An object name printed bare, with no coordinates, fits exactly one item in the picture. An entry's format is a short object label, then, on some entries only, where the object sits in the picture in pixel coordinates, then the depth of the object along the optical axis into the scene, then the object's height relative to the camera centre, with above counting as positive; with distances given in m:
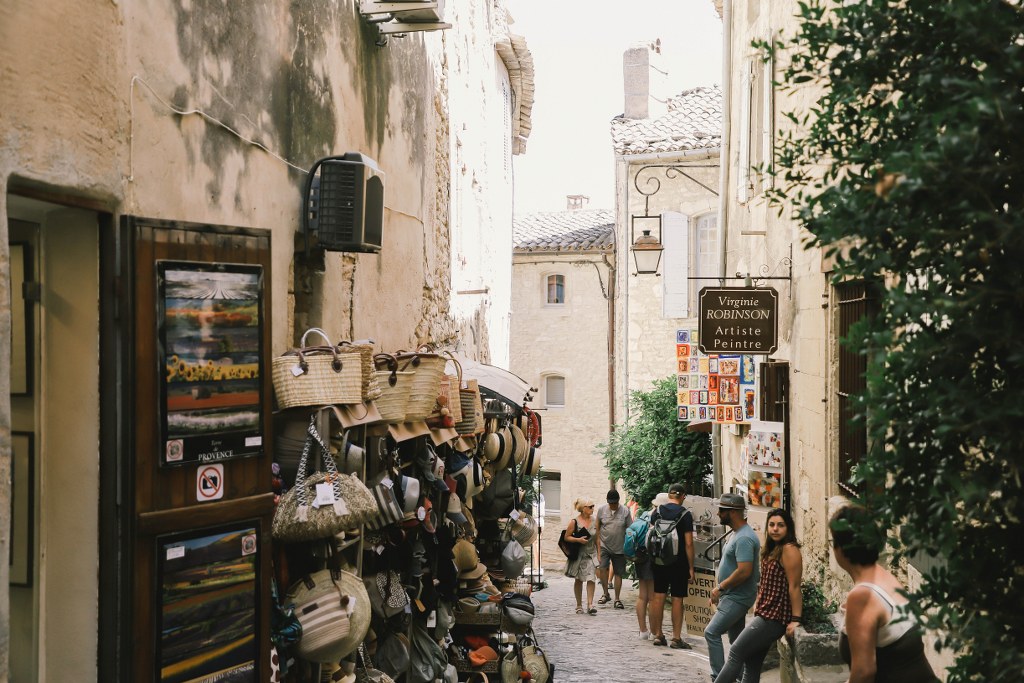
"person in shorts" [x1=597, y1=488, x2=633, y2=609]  13.84 -2.52
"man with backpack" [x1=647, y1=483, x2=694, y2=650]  11.18 -2.31
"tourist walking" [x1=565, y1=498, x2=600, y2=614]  13.82 -2.78
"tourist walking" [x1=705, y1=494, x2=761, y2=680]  8.31 -1.82
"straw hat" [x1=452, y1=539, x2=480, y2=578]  8.38 -1.70
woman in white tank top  4.54 -1.24
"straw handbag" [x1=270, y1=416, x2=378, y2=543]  5.25 -0.85
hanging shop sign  10.38 +0.04
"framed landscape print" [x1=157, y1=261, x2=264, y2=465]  4.68 -0.16
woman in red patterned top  7.49 -1.81
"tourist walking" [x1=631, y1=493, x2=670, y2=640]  11.52 -2.60
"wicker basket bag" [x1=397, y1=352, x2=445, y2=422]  6.86 -0.36
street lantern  15.59 +0.96
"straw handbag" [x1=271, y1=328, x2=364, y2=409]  5.60 -0.26
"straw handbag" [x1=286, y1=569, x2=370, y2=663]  5.36 -1.37
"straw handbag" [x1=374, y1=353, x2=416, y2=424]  6.57 -0.37
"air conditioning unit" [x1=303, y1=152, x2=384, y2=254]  6.32 +0.66
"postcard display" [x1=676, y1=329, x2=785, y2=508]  10.71 -0.78
